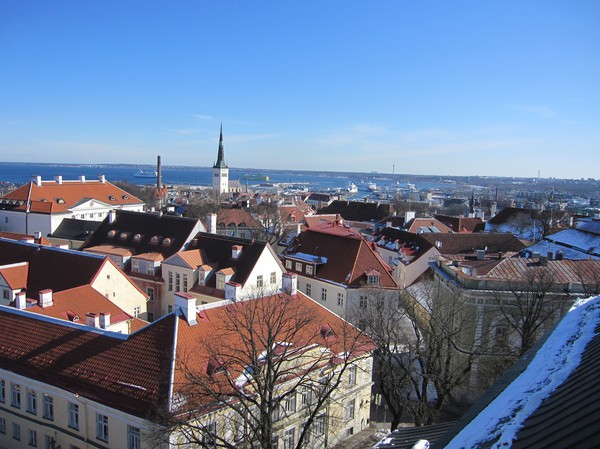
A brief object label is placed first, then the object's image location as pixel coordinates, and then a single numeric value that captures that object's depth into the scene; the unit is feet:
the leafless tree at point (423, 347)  65.46
